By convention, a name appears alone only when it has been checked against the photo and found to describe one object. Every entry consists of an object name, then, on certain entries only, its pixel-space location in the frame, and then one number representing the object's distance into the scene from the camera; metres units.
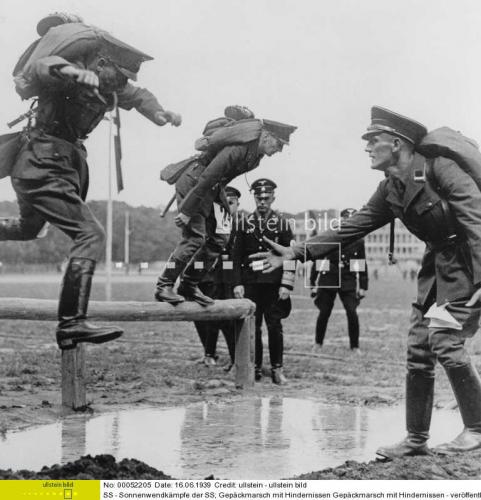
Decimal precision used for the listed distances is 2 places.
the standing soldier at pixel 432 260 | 4.50
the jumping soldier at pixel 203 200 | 5.77
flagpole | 6.33
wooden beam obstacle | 6.21
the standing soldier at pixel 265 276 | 7.99
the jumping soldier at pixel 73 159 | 4.33
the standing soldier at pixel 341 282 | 10.73
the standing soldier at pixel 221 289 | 8.64
